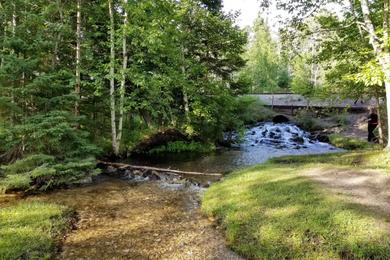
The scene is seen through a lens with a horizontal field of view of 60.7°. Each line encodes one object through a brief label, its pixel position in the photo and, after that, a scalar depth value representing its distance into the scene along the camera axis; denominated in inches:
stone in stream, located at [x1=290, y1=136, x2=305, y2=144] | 965.7
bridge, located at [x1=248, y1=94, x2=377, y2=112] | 1323.8
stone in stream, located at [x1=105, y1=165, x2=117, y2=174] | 585.6
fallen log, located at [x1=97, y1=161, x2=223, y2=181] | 542.6
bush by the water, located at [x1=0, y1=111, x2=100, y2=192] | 434.3
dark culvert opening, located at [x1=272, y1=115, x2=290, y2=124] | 1417.4
